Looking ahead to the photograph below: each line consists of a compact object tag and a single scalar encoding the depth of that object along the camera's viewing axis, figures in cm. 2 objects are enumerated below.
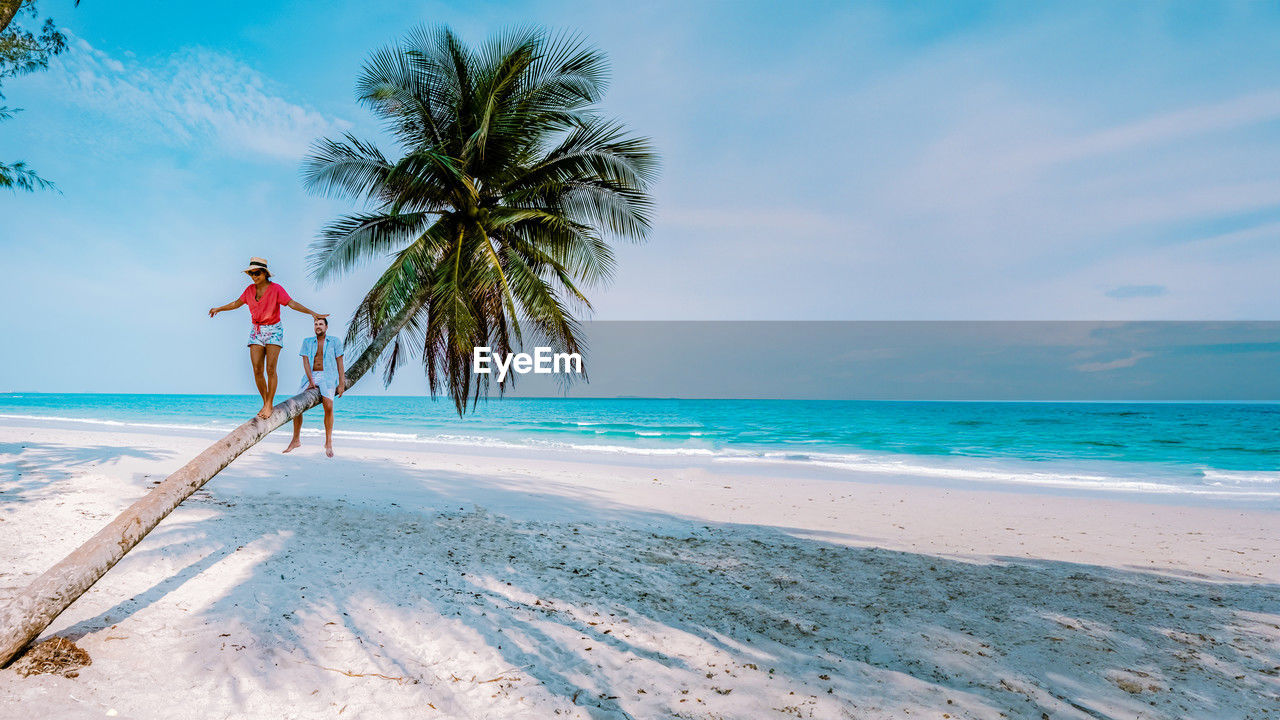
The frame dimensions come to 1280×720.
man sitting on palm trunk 450
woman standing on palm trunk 407
